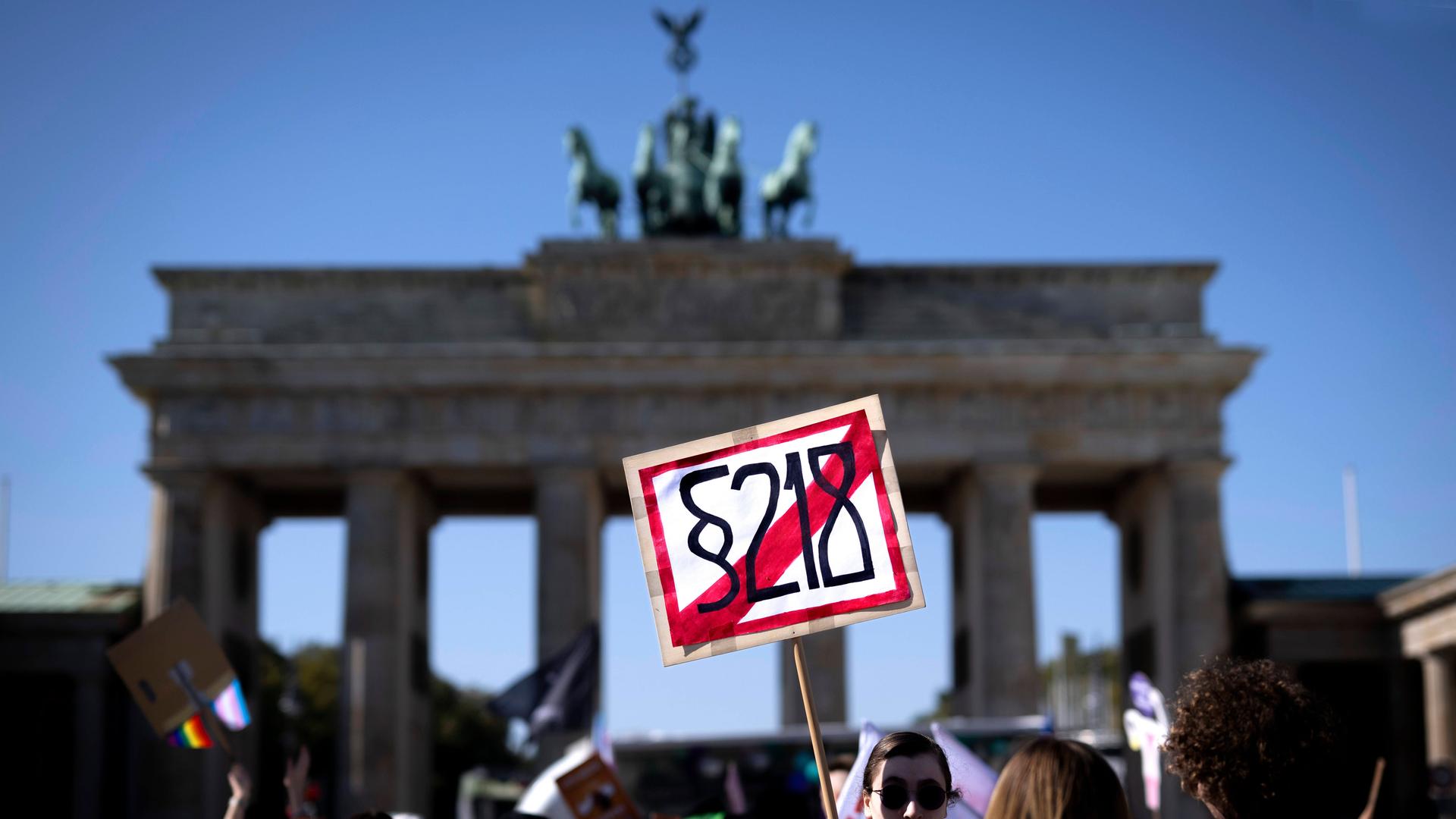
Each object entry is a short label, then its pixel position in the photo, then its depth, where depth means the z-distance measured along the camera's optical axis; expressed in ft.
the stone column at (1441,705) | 156.25
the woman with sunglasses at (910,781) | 21.24
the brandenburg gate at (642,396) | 171.12
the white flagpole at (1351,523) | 281.13
